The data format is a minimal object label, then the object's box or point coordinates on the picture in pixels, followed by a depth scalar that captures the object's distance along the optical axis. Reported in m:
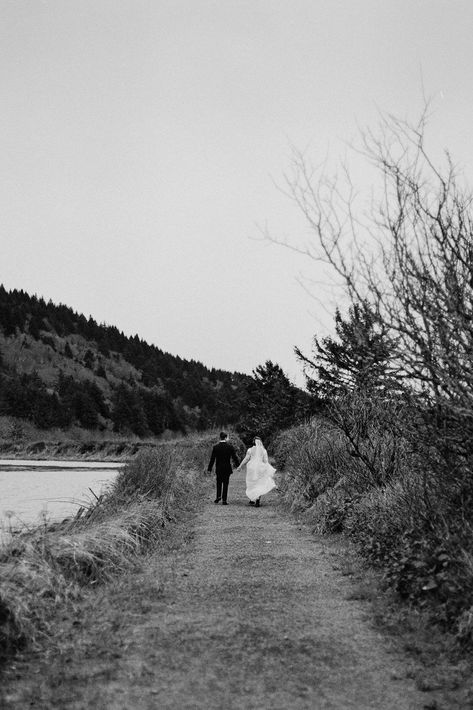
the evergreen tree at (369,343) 5.83
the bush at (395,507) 5.32
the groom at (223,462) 14.99
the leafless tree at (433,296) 5.51
